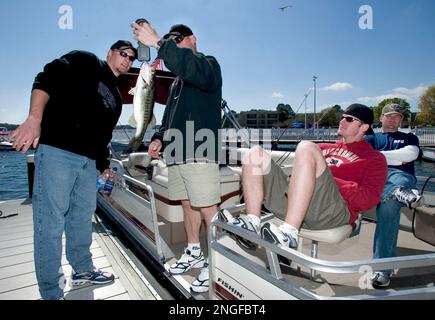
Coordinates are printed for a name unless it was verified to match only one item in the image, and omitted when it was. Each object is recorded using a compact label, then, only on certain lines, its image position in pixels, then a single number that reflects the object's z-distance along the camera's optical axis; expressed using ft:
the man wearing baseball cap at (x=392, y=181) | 8.17
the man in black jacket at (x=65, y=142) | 6.23
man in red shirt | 5.74
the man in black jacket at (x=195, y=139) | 7.34
